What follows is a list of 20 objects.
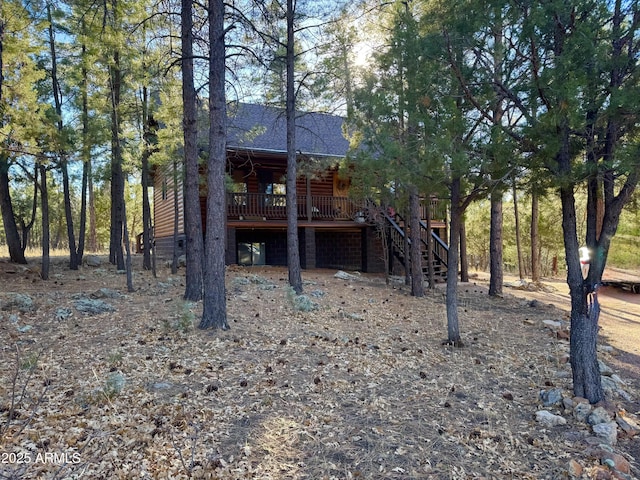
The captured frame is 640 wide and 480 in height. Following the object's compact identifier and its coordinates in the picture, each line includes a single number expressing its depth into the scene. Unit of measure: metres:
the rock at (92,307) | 6.54
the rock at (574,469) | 2.80
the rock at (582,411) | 3.66
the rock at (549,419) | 3.59
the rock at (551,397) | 3.98
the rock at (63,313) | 6.09
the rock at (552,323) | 7.52
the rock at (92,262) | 13.99
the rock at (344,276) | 12.62
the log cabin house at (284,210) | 13.54
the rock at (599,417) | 3.55
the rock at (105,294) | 8.00
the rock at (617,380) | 4.78
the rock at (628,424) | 3.52
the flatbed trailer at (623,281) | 15.19
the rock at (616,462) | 2.91
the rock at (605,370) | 5.00
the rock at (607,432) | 3.32
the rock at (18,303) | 6.33
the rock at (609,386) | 4.41
